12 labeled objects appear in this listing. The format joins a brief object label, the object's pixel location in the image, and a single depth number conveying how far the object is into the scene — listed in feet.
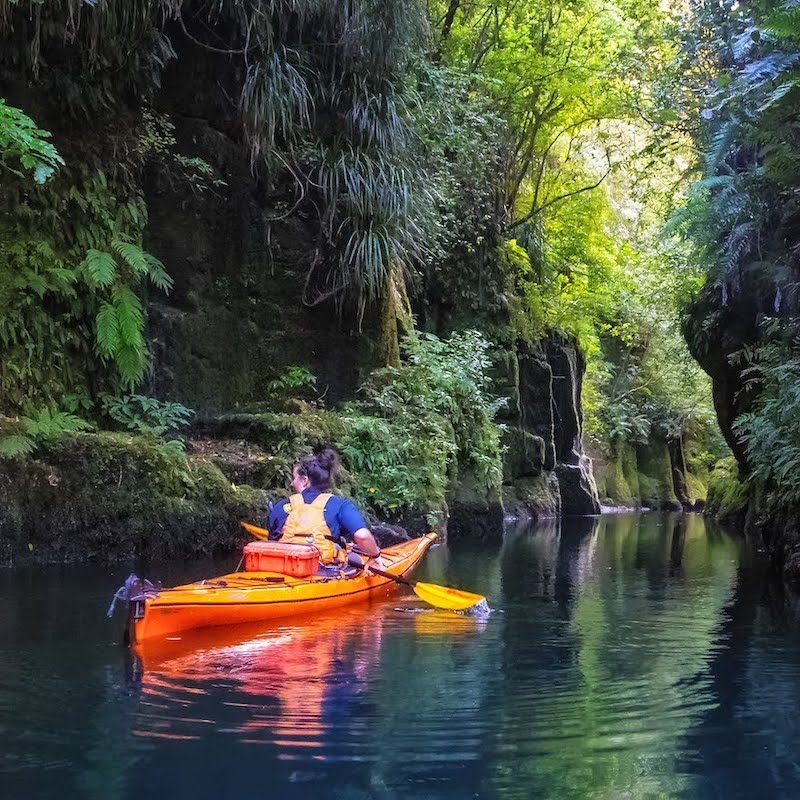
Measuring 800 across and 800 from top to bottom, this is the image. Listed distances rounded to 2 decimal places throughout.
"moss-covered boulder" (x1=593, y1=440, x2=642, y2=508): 102.58
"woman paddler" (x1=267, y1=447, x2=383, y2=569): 21.97
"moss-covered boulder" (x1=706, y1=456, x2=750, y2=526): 63.36
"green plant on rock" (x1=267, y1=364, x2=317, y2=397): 40.29
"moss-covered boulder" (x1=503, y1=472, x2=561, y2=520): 65.16
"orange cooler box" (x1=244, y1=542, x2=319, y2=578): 21.12
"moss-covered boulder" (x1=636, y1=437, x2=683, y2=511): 107.55
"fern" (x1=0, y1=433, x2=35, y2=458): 26.32
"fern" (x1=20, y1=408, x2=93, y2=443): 27.73
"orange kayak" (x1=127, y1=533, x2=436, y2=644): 17.42
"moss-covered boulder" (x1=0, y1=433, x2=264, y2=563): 27.17
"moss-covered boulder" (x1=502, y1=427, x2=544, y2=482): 66.54
